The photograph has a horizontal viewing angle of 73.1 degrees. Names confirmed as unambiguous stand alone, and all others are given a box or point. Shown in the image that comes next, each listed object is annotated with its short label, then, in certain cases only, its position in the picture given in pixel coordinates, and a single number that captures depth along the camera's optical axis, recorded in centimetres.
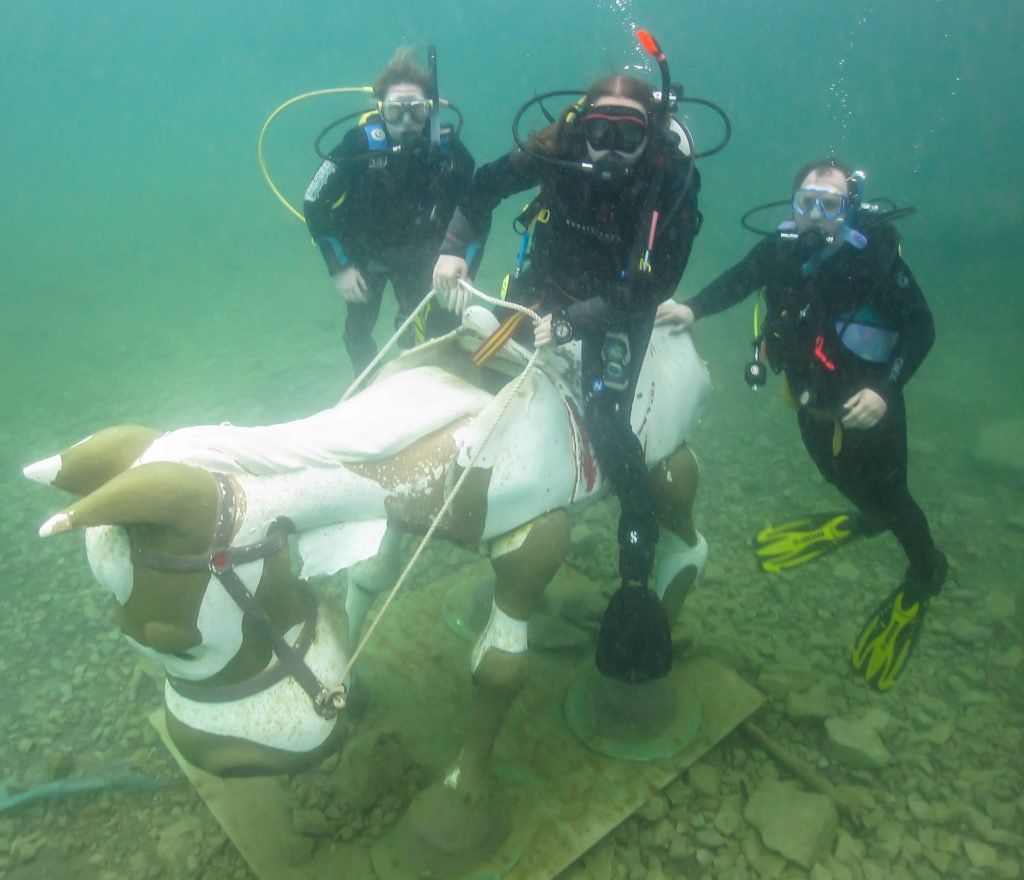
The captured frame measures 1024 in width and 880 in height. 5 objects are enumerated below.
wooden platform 297
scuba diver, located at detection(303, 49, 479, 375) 430
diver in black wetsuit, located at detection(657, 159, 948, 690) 322
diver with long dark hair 260
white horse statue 194
